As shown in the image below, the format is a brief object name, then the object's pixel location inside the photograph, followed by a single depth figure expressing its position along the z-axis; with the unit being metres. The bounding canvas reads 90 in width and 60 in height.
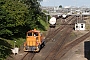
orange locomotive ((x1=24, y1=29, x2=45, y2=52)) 33.28
